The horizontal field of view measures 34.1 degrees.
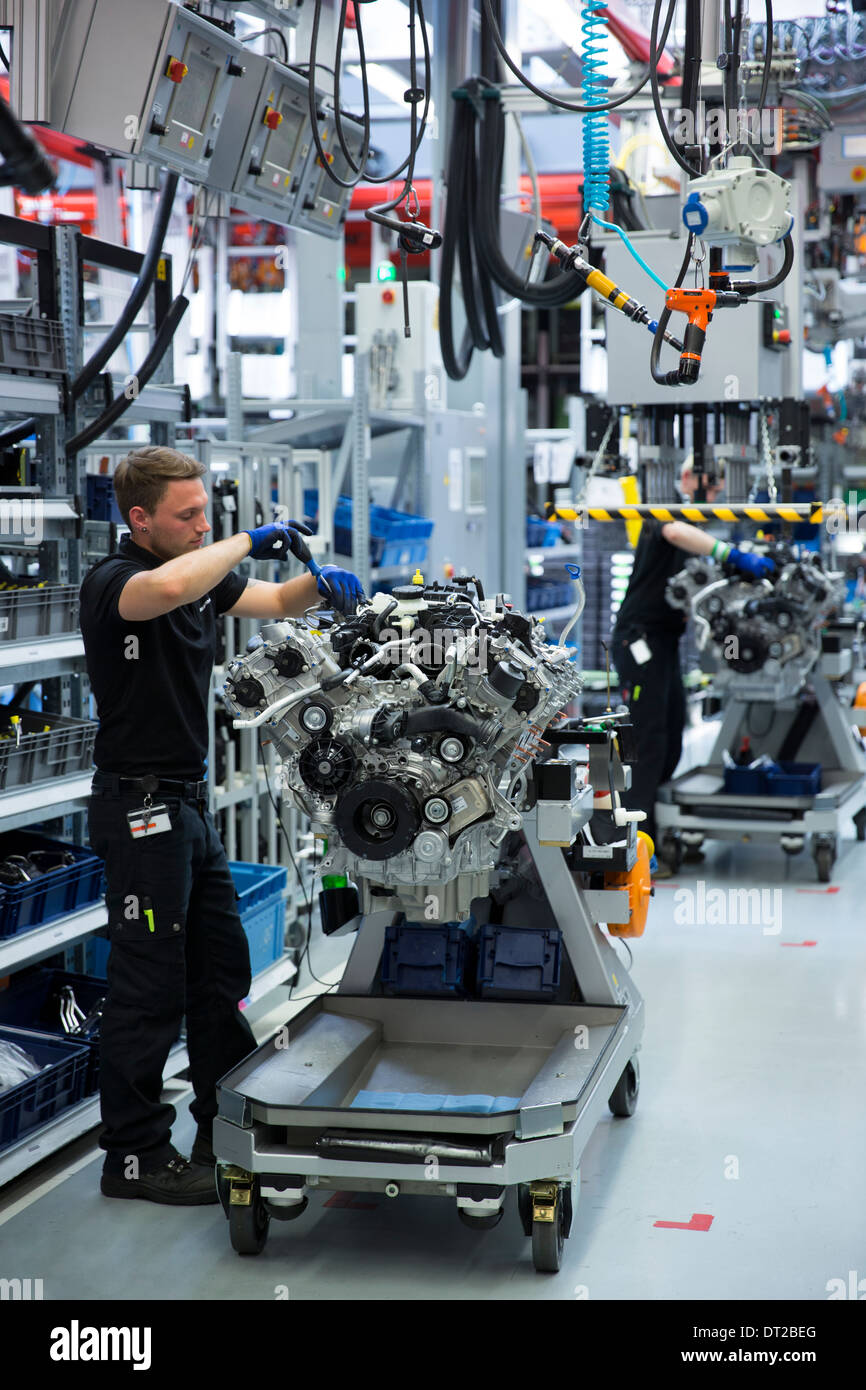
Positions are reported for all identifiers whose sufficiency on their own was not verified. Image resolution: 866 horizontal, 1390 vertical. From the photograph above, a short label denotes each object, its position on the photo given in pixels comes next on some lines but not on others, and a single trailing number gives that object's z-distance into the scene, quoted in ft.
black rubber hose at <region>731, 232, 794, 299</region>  10.50
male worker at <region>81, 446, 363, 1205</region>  10.35
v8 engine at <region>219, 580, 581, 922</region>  9.51
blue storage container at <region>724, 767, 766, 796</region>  21.36
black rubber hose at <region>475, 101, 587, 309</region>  18.39
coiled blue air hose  11.45
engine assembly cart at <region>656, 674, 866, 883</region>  20.25
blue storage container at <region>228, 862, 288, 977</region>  14.24
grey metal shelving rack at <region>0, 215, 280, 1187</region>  11.27
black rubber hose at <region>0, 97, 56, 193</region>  6.40
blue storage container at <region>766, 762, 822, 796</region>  20.98
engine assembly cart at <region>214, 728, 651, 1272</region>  9.36
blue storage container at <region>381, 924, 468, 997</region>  11.95
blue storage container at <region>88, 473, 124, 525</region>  13.61
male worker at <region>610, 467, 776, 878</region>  20.31
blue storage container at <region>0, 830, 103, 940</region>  11.26
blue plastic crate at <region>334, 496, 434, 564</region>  19.63
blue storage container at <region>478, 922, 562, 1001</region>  11.74
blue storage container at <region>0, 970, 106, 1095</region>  12.52
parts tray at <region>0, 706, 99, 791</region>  11.44
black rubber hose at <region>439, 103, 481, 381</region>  18.49
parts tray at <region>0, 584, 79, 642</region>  11.32
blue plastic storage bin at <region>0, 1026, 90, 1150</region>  10.84
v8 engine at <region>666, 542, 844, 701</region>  19.92
